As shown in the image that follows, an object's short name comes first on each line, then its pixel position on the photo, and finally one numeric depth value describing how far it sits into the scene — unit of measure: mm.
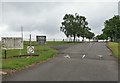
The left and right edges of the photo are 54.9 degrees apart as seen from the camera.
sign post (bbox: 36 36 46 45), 15873
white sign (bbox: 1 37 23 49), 10616
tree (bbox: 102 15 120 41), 34124
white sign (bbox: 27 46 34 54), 10725
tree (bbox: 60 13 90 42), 40874
